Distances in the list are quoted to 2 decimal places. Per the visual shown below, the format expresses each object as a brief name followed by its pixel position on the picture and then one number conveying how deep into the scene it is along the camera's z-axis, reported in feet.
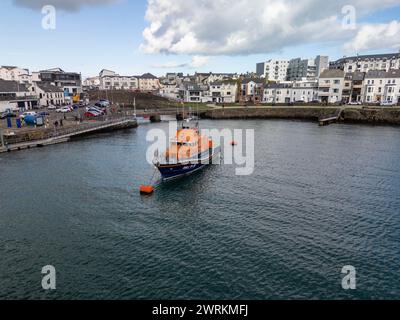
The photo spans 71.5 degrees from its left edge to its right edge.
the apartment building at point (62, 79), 460.10
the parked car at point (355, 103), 349.29
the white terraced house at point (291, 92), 401.08
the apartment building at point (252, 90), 444.14
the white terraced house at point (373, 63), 479.00
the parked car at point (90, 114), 273.75
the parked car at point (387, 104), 323.02
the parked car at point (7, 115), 236.63
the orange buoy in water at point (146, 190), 108.88
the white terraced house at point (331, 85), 378.73
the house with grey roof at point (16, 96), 287.48
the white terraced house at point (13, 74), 465.06
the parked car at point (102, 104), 364.21
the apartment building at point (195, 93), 487.61
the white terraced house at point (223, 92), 462.19
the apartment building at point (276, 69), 622.95
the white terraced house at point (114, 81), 626.23
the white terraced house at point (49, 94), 363.13
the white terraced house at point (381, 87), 343.87
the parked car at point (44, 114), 252.91
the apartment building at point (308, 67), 555.28
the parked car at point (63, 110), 288.92
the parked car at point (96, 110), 285.78
